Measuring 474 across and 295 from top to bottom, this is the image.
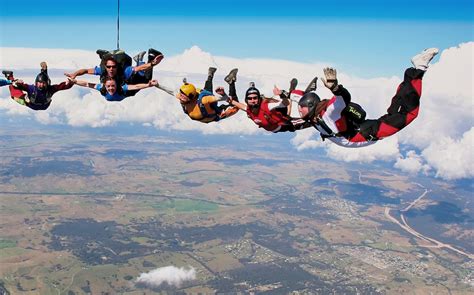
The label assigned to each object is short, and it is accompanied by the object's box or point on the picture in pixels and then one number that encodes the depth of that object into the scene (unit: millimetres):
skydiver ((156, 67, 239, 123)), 9367
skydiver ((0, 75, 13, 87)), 11531
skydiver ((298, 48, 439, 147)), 6926
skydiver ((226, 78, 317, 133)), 8711
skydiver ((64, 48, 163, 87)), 9727
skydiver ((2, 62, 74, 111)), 11320
